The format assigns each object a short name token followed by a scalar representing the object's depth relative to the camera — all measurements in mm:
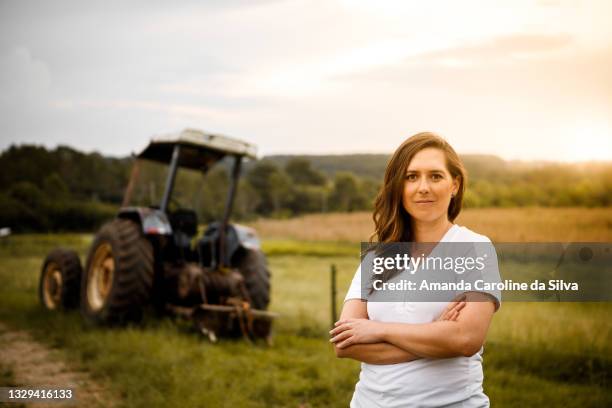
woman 1598
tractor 5715
